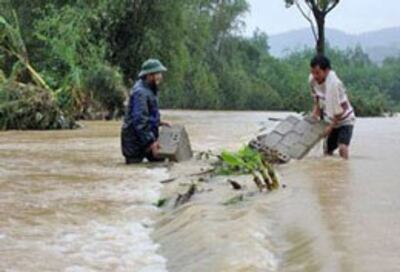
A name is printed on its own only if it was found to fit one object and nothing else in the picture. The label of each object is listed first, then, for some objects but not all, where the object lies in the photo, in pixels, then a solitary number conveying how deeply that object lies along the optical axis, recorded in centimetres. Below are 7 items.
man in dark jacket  1041
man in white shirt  969
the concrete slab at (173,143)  1065
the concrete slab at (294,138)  1014
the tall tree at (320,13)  2855
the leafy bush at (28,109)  2002
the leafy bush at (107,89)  2786
